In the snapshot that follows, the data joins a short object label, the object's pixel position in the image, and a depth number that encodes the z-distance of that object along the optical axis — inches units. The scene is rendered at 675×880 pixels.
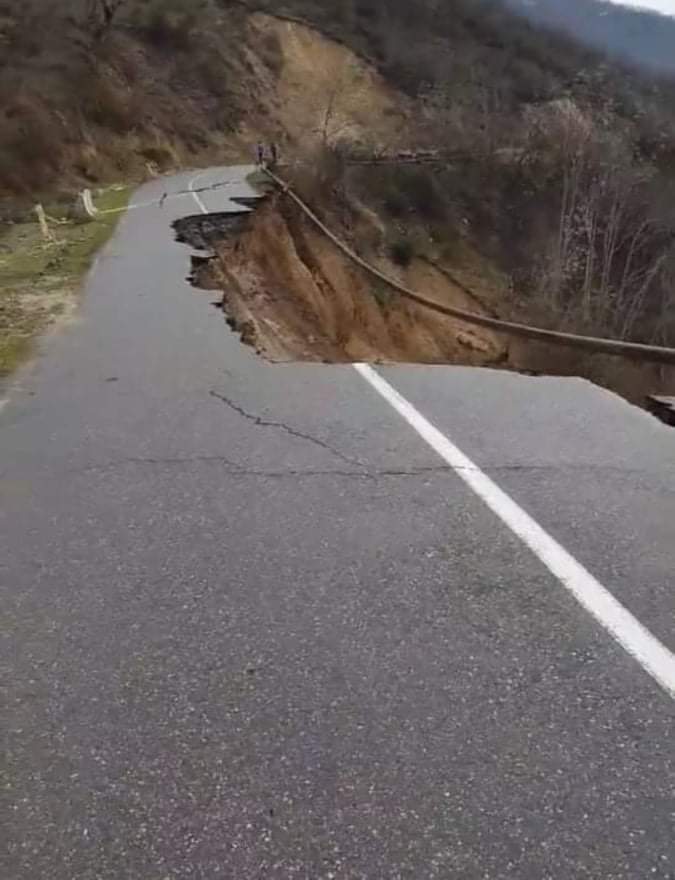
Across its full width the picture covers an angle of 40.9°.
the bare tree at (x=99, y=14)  2046.0
